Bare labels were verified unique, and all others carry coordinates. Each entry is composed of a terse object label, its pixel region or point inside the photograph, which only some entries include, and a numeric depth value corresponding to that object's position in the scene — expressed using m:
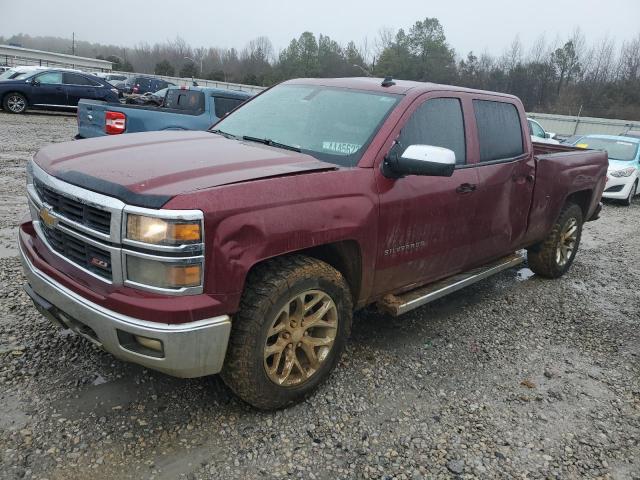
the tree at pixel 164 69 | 64.50
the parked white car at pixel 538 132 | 15.07
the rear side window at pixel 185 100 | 10.00
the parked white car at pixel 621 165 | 11.72
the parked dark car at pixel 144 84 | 30.76
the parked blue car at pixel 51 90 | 17.33
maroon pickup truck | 2.43
